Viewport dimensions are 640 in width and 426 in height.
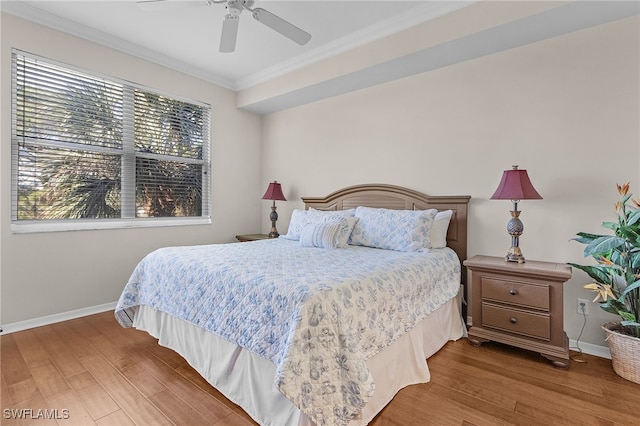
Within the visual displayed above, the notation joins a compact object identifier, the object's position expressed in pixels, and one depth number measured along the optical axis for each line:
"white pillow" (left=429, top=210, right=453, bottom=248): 2.79
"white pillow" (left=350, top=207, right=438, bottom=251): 2.67
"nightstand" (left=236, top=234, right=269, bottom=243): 4.09
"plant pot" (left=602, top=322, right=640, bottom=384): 1.93
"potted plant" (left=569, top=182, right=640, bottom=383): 1.92
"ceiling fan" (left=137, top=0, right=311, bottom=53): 2.08
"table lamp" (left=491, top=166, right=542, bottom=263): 2.31
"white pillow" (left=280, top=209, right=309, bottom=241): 3.29
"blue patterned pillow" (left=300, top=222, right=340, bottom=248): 2.81
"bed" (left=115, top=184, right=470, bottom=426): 1.34
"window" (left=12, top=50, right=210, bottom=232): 2.76
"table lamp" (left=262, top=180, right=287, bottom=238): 4.05
